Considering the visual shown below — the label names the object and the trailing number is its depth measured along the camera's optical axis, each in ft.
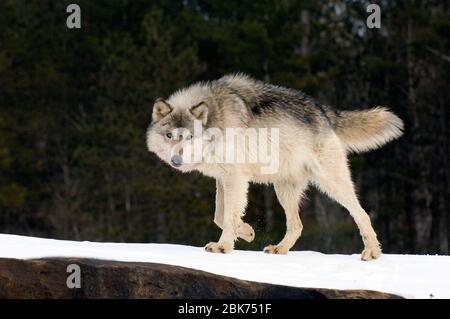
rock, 29.50
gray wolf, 34.14
